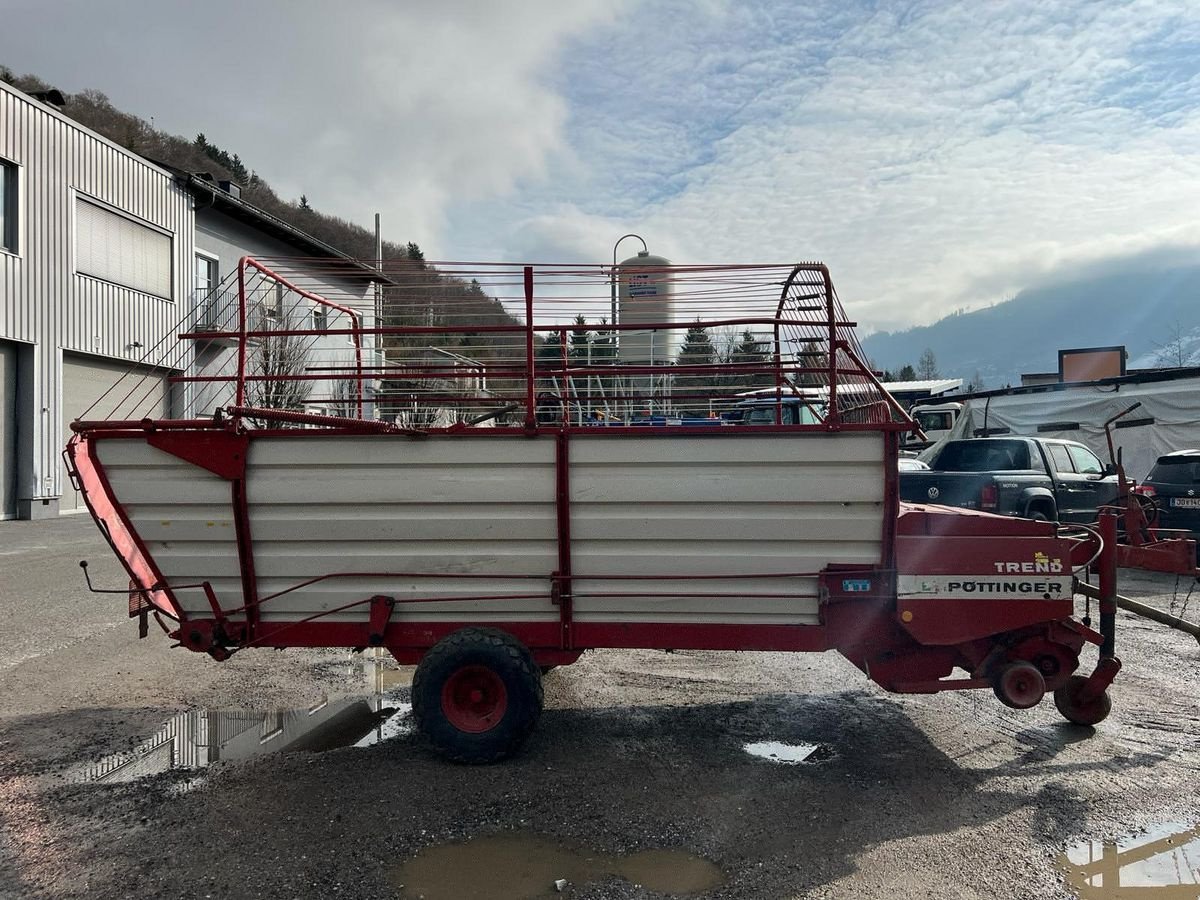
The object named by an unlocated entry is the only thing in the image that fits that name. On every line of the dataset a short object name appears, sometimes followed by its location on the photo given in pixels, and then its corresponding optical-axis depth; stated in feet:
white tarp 58.08
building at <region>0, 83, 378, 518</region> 48.42
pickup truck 34.88
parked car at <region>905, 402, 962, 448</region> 80.02
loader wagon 14.26
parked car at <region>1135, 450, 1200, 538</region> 35.09
